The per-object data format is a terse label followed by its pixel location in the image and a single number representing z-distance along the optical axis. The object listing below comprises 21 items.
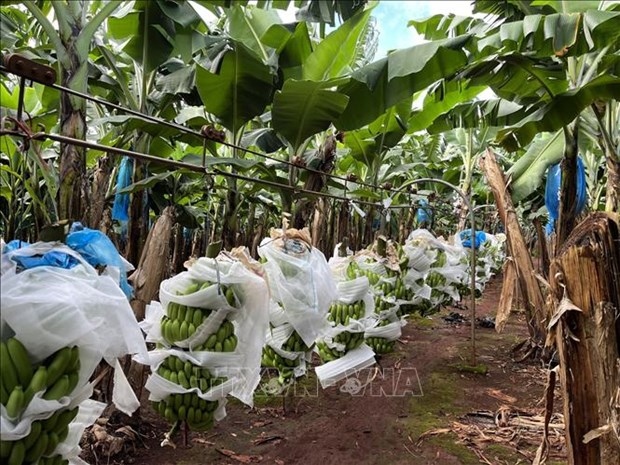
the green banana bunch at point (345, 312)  2.55
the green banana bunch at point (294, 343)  2.20
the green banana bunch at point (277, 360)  2.24
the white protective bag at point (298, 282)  1.96
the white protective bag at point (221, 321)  1.45
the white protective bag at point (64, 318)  0.81
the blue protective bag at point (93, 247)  1.04
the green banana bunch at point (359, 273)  2.65
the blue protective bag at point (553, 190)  4.05
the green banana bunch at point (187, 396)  1.45
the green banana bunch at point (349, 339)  2.56
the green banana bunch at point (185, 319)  1.46
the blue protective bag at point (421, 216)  7.57
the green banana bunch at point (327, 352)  2.63
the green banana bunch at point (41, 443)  0.82
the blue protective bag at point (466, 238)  6.17
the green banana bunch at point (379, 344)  2.88
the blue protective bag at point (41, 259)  0.89
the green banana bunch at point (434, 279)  4.27
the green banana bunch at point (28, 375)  0.80
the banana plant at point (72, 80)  1.88
